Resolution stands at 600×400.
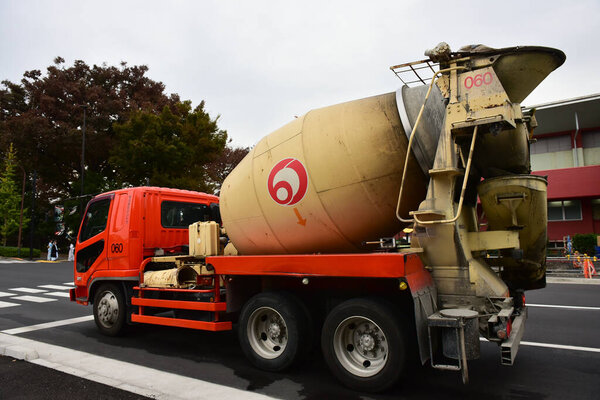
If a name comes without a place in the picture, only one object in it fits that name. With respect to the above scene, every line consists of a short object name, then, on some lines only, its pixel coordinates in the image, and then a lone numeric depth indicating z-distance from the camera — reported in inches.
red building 912.3
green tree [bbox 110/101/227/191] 960.9
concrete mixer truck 161.6
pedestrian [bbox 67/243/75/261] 1018.6
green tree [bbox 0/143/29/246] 1228.5
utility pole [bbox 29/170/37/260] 1078.0
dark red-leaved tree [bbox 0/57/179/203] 1138.7
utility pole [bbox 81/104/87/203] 1042.7
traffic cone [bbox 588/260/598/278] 578.4
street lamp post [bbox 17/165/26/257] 1172.3
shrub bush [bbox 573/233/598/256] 770.8
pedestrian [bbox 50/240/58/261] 1098.1
